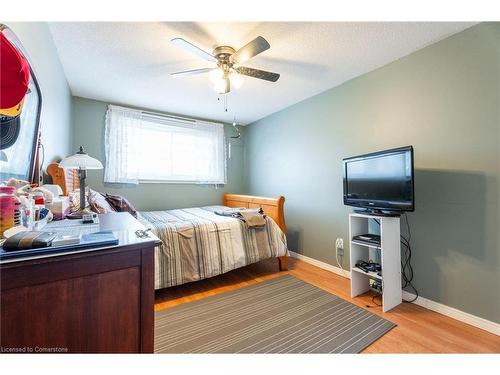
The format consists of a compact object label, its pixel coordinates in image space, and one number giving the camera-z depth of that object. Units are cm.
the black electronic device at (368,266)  201
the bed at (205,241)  209
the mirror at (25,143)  100
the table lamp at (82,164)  156
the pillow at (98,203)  180
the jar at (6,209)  76
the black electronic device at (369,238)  197
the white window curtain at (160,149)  329
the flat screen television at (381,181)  177
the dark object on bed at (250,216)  258
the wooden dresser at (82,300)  64
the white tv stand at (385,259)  188
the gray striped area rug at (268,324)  148
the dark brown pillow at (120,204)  226
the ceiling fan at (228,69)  175
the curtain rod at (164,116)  351
